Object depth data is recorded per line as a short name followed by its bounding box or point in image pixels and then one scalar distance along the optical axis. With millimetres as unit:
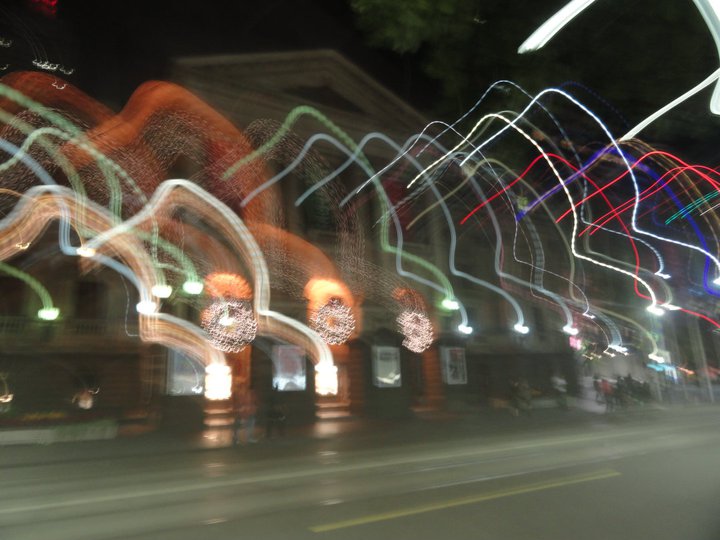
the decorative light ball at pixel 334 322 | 19141
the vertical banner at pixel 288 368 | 18734
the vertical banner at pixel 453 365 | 22703
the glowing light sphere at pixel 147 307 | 14299
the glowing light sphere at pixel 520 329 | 24764
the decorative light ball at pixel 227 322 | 16375
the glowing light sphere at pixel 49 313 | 16375
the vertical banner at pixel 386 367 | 20703
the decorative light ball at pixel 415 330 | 21516
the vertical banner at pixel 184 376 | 16688
